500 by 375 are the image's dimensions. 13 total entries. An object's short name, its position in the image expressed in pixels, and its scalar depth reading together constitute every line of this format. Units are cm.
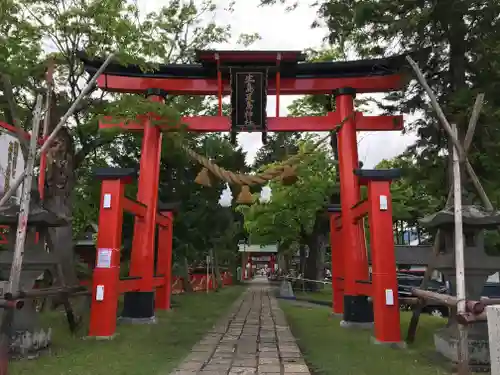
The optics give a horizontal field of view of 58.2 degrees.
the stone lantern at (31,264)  705
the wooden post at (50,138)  673
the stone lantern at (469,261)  702
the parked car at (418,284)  1495
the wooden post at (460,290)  561
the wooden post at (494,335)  337
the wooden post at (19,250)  580
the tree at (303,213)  2141
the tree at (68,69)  877
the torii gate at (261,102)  1072
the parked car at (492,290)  1499
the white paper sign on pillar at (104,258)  888
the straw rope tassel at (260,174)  1040
